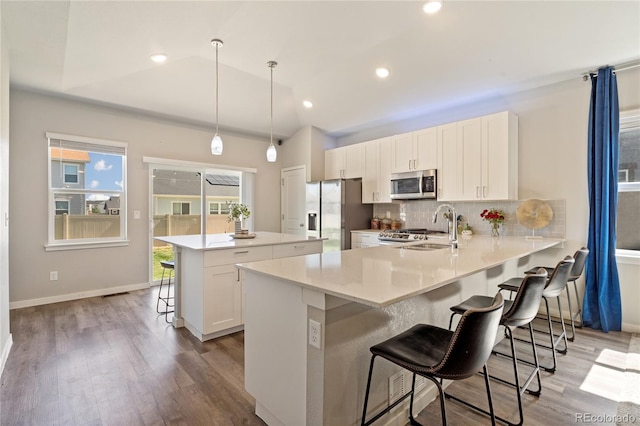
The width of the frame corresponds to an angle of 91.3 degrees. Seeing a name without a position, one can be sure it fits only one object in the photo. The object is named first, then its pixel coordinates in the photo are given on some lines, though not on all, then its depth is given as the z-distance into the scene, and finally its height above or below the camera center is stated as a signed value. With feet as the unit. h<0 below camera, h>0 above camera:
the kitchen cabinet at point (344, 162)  17.51 +2.98
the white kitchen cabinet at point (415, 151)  14.24 +2.96
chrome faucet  8.96 -0.70
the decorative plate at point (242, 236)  11.73 -0.89
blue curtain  10.30 +0.30
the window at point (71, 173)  13.97 +1.79
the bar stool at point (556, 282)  7.00 -1.60
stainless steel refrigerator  16.66 +0.10
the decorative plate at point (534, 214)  11.69 -0.03
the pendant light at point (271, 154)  11.59 +2.20
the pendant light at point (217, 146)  10.13 +2.19
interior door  19.24 +0.82
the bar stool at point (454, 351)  3.93 -2.01
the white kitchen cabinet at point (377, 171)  16.15 +2.21
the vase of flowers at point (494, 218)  12.69 -0.20
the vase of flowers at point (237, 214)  11.84 -0.05
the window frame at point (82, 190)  13.50 +1.03
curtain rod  10.13 +4.80
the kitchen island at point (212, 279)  9.51 -2.11
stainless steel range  13.30 -0.97
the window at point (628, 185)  10.64 +0.97
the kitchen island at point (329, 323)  4.71 -1.94
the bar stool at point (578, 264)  8.64 -1.42
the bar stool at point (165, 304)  11.78 -3.81
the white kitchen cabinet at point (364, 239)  15.65 -1.34
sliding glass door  16.48 +0.66
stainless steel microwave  14.16 +1.34
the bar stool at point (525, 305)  5.55 -1.68
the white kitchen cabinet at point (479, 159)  11.99 +2.22
